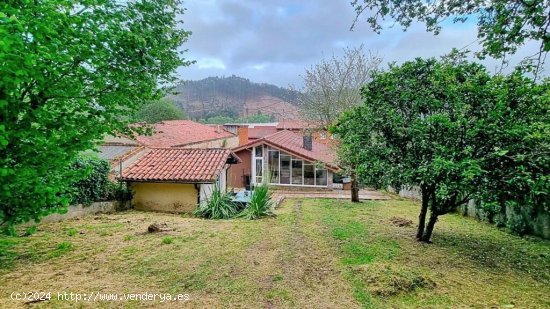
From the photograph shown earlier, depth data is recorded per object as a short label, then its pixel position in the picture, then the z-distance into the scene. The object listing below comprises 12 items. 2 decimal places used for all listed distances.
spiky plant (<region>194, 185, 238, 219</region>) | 11.21
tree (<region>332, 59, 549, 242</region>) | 5.73
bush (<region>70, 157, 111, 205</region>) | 10.26
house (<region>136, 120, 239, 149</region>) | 24.52
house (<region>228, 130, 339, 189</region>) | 23.03
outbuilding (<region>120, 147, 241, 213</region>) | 13.00
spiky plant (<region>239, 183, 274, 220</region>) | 10.79
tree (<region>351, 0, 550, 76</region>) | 4.57
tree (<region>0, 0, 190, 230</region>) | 3.94
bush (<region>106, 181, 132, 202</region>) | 12.22
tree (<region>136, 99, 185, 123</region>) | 36.53
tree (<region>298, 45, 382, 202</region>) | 17.66
